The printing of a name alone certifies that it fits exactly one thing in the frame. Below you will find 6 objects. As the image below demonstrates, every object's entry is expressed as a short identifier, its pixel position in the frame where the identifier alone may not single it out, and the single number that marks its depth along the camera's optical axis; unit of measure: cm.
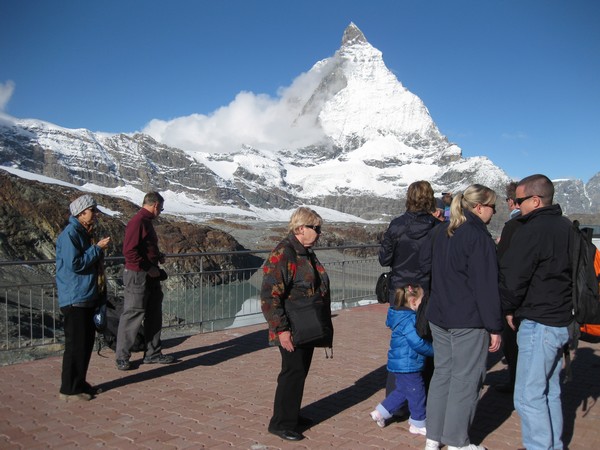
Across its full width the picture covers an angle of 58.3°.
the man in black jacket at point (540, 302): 348
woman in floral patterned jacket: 403
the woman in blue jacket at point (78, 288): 491
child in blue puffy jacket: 432
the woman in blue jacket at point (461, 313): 354
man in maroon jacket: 608
